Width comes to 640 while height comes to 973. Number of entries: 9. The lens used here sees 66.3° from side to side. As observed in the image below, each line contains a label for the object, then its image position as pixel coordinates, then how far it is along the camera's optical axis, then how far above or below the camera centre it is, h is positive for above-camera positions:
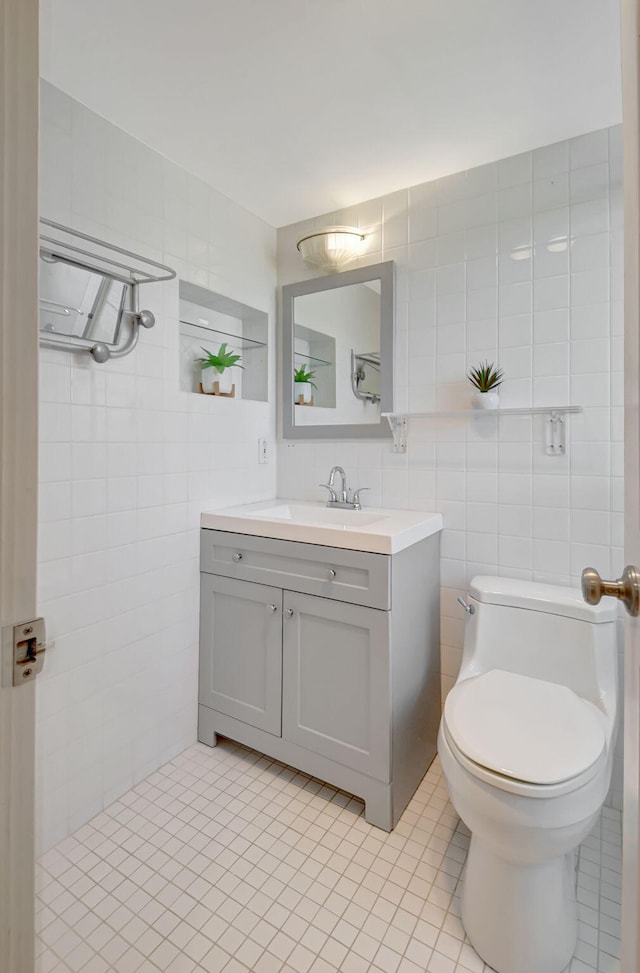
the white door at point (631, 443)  0.58 +0.06
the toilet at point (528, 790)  1.07 -0.66
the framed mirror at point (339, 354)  2.05 +0.62
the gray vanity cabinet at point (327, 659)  1.53 -0.57
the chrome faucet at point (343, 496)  2.08 -0.01
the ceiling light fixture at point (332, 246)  2.04 +1.05
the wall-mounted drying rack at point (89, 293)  1.38 +0.61
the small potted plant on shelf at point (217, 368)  2.04 +0.52
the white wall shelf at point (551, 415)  1.69 +0.28
